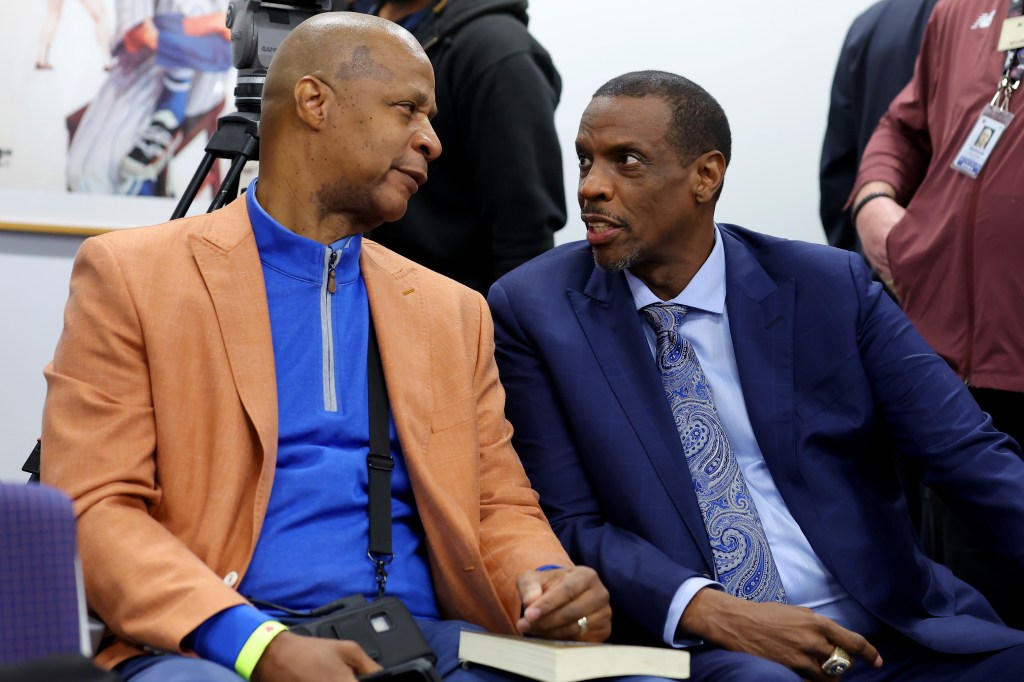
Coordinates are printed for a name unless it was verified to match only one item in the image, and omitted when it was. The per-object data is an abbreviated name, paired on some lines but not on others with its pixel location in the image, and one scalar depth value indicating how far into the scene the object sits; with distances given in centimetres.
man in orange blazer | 358
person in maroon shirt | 551
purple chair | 272
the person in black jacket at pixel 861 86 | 731
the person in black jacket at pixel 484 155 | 604
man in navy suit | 443
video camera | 490
